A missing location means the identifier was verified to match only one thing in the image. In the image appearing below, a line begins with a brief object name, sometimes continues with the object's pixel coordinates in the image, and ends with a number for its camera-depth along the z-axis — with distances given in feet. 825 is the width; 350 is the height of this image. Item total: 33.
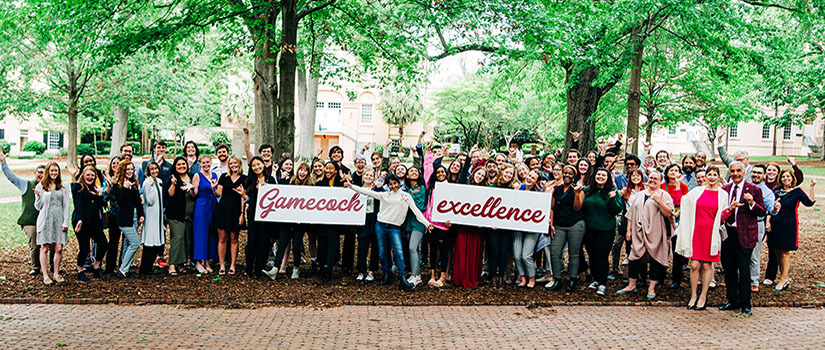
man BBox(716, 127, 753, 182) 32.48
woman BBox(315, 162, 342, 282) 30.55
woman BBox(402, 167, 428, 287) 29.55
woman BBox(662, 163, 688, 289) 29.22
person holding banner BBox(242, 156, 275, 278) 30.45
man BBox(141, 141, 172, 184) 33.01
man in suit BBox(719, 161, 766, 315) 25.34
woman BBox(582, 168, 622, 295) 28.14
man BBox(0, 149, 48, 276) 28.71
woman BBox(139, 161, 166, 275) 29.71
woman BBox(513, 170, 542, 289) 29.55
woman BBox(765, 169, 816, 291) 28.71
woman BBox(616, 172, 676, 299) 27.53
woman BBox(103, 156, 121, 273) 29.37
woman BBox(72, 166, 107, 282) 28.50
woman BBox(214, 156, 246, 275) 30.22
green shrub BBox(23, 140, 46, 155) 169.78
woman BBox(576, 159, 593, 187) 29.68
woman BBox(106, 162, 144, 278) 28.96
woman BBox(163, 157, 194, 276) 30.12
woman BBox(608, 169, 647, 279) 29.60
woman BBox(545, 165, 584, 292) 28.73
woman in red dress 25.62
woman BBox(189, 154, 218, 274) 30.68
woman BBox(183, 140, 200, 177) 32.09
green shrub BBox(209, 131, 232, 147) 165.91
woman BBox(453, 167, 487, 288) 29.63
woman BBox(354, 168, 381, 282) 30.66
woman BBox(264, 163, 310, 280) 30.73
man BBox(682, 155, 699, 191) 33.24
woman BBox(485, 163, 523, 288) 29.59
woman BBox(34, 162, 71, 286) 28.04
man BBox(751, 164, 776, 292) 28.17
